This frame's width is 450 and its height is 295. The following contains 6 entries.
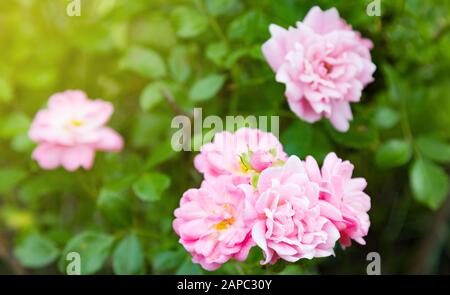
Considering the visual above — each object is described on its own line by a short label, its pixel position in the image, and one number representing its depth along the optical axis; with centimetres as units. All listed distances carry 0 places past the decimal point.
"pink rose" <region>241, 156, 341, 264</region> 41
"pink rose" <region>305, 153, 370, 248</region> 42
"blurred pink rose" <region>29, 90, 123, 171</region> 50
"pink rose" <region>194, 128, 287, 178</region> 43
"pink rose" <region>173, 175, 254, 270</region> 42
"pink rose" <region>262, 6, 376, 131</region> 46
